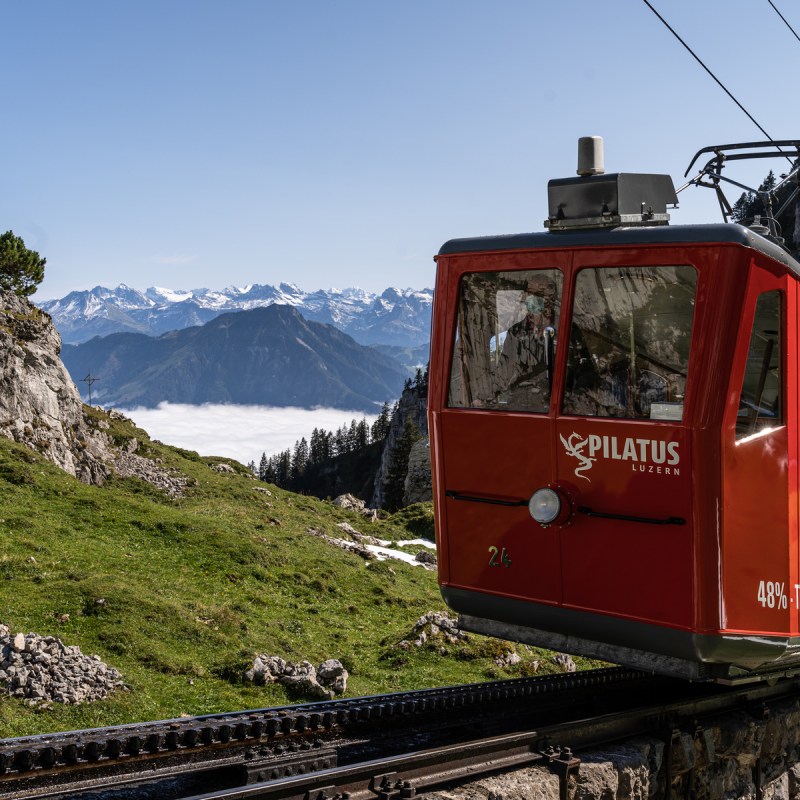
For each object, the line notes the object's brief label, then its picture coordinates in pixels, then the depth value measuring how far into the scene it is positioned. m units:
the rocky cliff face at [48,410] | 36.06
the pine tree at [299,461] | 171.50
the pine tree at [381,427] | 161.00
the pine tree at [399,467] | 96.62
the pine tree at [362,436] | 176.88
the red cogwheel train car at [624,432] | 7.04
